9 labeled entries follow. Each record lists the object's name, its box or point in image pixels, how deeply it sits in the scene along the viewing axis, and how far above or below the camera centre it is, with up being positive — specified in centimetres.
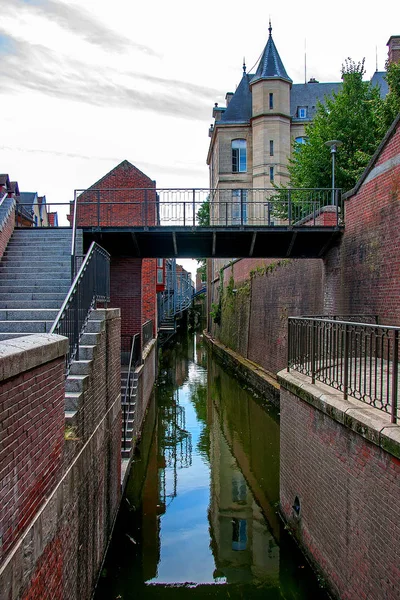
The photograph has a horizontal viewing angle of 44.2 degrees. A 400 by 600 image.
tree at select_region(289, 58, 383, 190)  1847 +621
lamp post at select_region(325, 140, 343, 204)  1258 +390
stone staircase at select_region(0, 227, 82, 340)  769 +31
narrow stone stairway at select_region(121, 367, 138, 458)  1047 -270
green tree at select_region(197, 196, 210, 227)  5389 +928
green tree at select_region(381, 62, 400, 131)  1527 +620
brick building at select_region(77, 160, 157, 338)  1476 +236
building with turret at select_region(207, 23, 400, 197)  3816 +1381
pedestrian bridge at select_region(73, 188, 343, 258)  1247 +153
